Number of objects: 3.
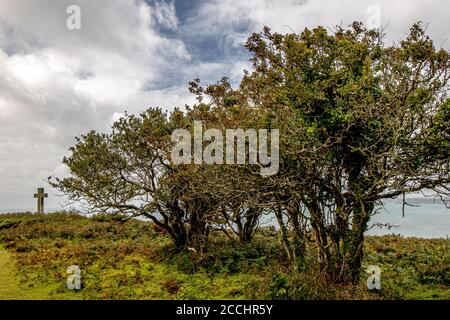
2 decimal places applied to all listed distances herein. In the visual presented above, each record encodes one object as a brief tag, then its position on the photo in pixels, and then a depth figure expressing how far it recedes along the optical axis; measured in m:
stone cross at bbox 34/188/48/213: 32.38
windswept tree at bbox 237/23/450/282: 10.57
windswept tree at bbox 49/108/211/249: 17.36
